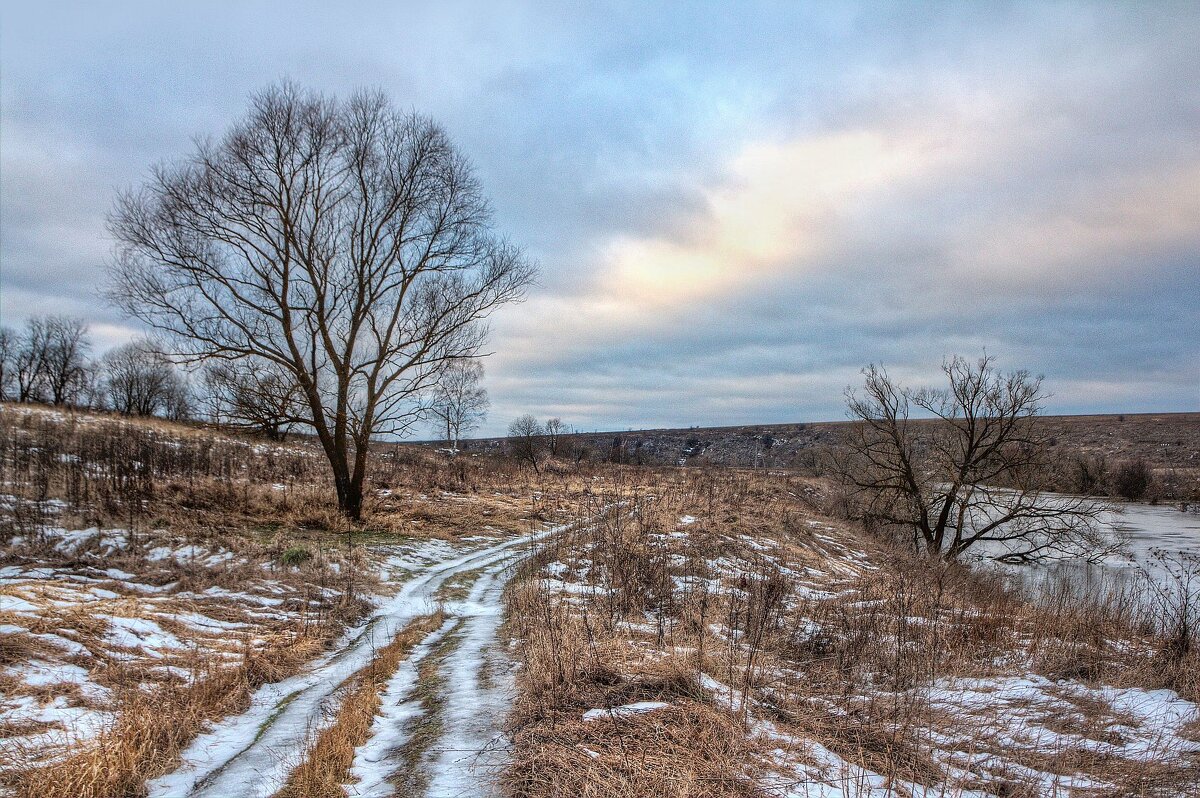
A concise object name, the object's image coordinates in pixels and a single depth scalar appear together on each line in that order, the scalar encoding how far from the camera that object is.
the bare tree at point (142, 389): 56.25
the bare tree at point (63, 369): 58.12
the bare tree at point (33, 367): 57.75
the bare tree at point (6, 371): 59.76
